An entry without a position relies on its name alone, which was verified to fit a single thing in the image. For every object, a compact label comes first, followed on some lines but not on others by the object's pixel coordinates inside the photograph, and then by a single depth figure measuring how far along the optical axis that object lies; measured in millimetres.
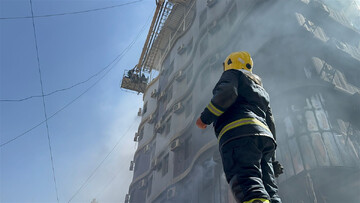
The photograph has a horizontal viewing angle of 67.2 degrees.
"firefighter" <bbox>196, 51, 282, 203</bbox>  2674
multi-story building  10031
